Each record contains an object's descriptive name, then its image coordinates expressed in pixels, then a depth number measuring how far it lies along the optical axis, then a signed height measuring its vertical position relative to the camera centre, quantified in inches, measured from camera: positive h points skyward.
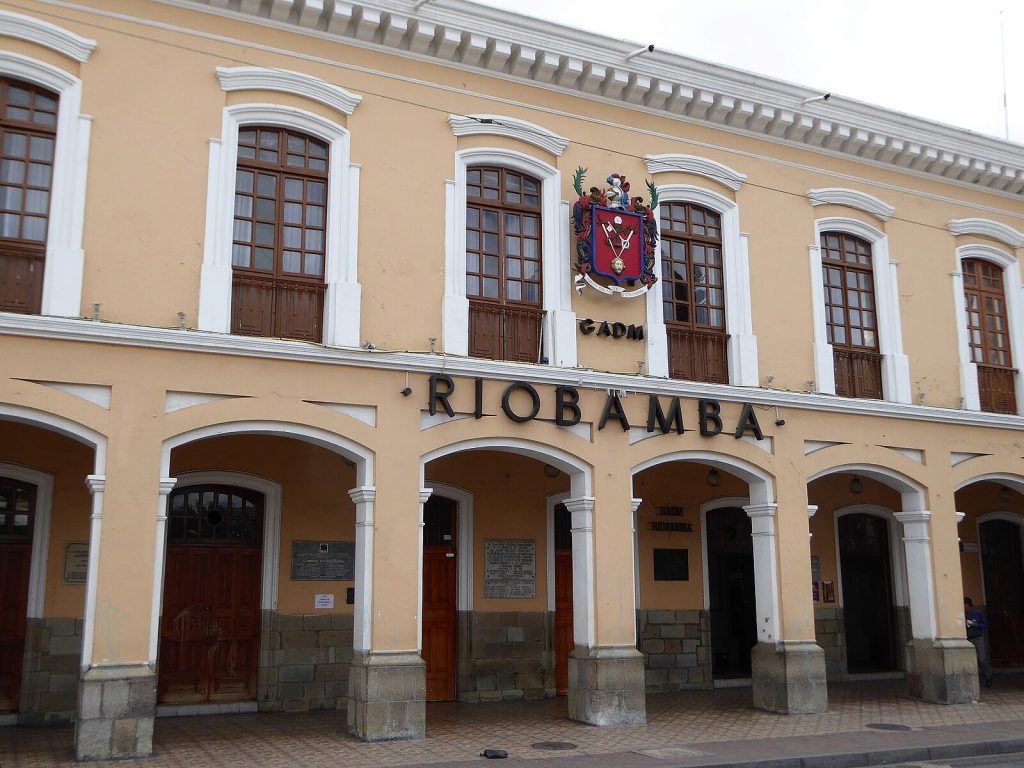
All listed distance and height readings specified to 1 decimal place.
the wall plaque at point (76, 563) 470.3 +13.1
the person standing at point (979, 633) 613.0 -27.0
